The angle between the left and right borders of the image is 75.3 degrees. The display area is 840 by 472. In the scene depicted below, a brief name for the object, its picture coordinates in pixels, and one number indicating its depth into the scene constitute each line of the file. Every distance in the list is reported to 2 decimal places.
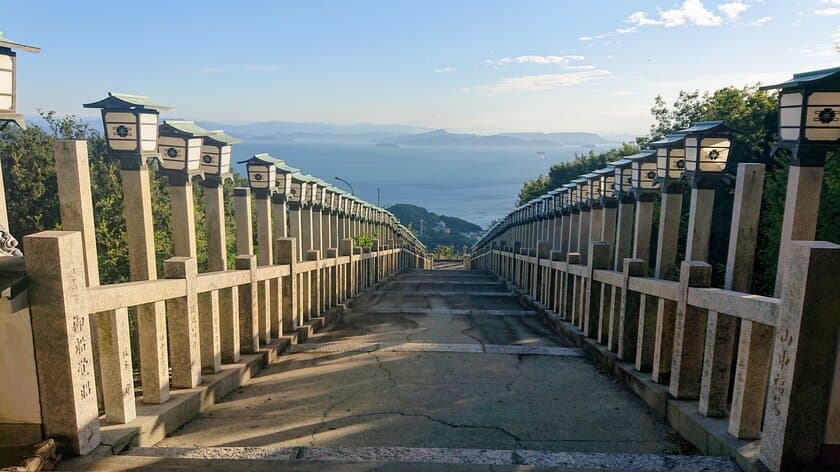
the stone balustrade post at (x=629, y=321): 5.79
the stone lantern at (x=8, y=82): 3.48
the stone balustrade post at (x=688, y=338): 4.39
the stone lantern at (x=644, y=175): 6.50
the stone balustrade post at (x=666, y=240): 5.29
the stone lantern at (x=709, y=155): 5.06
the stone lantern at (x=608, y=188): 7.99
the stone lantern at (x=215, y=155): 5.98
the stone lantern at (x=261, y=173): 7.82
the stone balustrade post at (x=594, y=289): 6.96
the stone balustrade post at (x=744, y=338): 3.60
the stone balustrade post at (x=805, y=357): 2.96
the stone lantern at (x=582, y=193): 9.22
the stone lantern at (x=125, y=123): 4.62
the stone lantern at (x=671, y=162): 5.62
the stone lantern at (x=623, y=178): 7.22
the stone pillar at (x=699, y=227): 4.91
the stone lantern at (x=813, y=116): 3.56
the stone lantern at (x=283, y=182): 8.78
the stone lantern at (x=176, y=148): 5.32
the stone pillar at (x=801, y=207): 3.71
